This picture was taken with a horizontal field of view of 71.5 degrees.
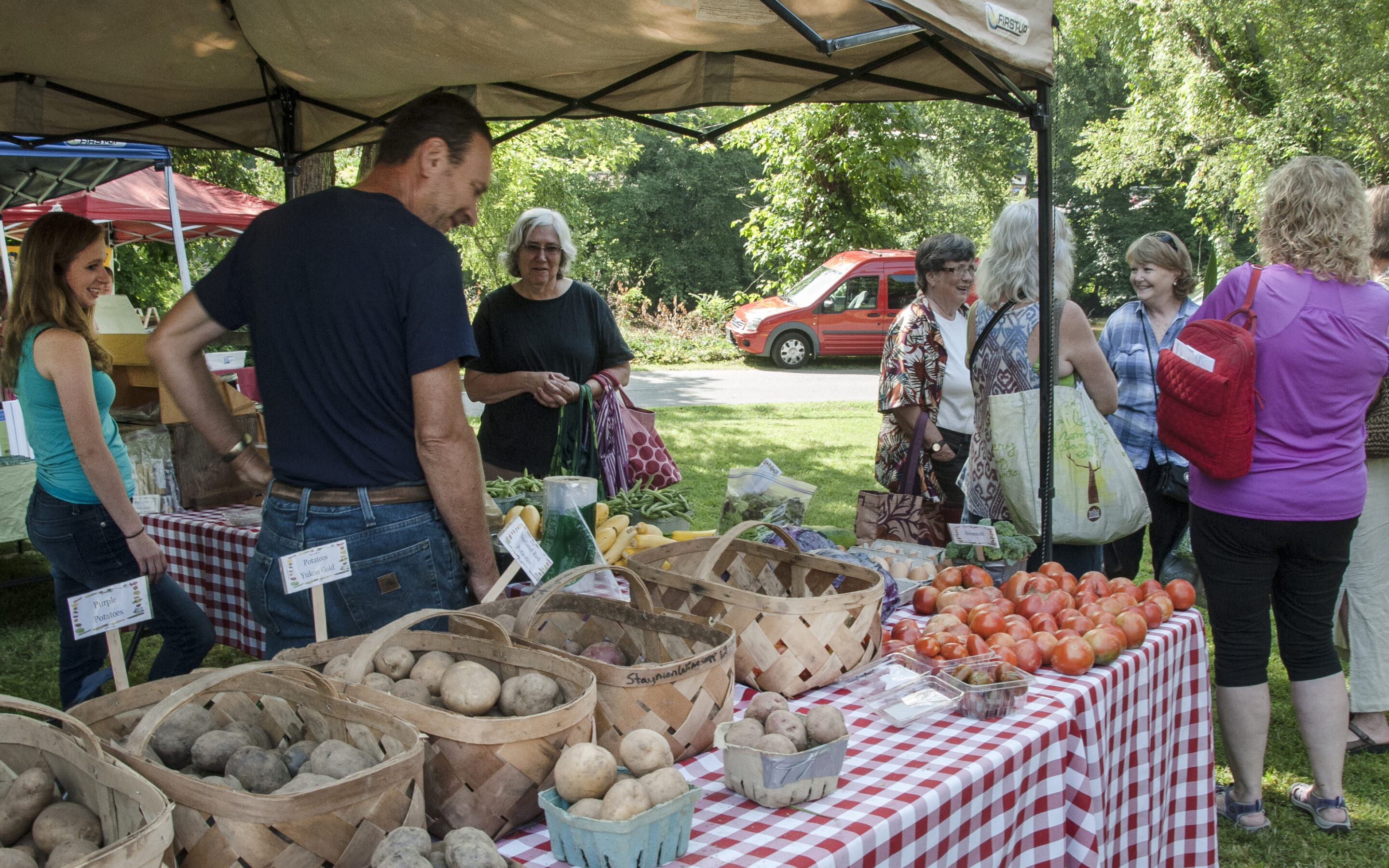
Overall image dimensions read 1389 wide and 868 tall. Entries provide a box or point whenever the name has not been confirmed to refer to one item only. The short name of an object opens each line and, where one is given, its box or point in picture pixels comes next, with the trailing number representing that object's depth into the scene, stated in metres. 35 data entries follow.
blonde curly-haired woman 2.51
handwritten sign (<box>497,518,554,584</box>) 1.88
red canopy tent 9.30
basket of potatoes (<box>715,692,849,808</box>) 1.44
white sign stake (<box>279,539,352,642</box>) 1.75
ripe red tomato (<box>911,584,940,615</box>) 2.51
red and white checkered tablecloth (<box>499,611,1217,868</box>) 1.40
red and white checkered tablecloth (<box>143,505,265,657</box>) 3.57
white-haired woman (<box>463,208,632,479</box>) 3.95
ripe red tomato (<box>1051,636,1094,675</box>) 2.04
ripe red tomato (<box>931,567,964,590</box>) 2.60
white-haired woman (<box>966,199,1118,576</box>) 3.21
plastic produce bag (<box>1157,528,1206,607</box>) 3.91
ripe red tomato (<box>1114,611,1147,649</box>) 2.18
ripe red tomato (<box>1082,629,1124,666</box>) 2.09
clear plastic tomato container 1.82
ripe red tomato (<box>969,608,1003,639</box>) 2.18
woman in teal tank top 2.84
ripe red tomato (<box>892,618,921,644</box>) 2.28
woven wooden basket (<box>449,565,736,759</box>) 1.50
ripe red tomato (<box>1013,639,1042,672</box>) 2.04
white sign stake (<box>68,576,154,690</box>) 1.67
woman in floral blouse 4.05
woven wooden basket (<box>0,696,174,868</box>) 0.97
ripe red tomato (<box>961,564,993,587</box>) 2.61
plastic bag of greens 2.96
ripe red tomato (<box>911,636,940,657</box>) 2.06
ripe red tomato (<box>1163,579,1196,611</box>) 2.53
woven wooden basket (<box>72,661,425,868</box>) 1.09
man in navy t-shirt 1.97
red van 15.26
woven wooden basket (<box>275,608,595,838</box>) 1.30
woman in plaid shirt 4.02
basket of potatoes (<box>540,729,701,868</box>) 1.23
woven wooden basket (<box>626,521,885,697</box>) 1.87
